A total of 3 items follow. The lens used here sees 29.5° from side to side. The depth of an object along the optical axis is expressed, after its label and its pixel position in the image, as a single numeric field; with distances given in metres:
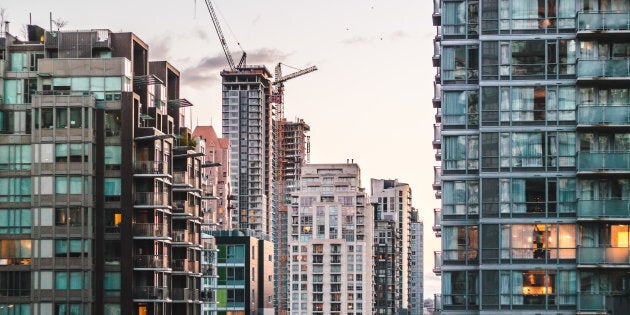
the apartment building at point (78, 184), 113.50
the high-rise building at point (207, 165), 146.02
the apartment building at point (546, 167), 74.44
